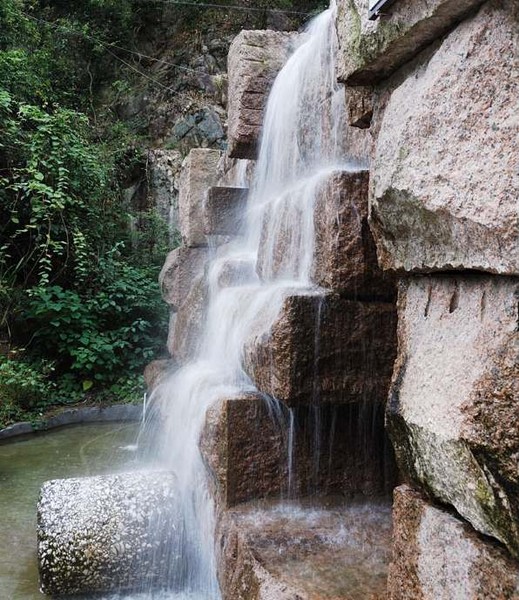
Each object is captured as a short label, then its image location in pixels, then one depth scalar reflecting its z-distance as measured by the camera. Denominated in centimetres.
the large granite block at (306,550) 183
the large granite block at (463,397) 102
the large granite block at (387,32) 124
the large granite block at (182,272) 529
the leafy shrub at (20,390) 554
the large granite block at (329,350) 214
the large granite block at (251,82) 387
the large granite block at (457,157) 105
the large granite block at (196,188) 513
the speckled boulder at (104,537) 261
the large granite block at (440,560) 106
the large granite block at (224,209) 444
